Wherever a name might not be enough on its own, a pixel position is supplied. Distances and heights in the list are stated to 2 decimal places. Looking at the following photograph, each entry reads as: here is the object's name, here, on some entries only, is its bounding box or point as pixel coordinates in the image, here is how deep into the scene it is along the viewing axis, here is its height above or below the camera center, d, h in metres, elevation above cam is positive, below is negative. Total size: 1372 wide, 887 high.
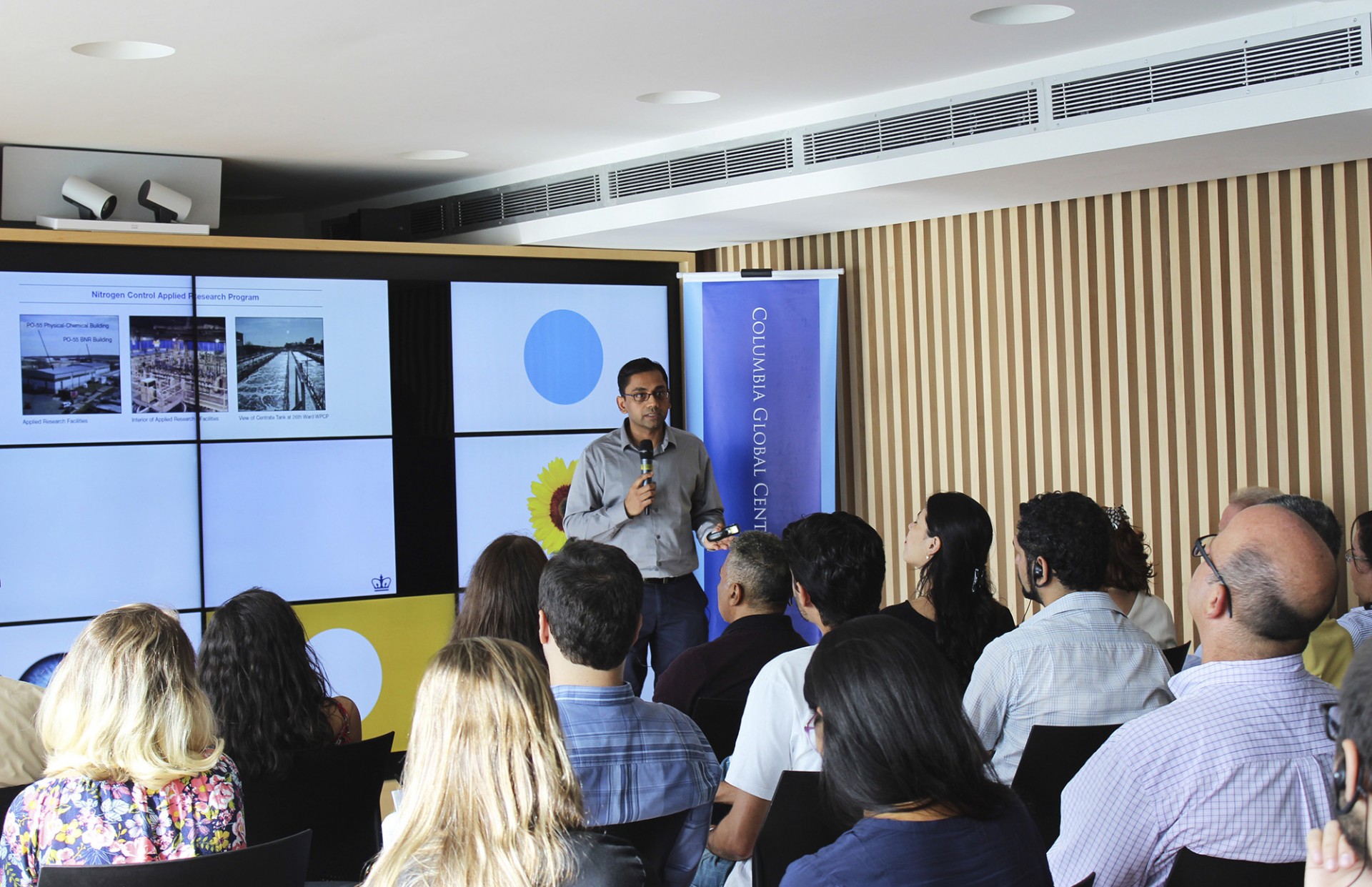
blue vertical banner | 6.32 +0.21
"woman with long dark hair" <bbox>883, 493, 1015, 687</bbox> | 3.32 -0.42
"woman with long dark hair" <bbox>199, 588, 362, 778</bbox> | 2.76 -0.53
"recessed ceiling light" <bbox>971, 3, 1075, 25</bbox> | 3.90 +1.36
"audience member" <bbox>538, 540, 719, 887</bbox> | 2.21 -0.52
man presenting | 5.41 -0.30
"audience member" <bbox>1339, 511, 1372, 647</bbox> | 3.63 -0.40
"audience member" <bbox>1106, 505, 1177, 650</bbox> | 3.78 -0.47
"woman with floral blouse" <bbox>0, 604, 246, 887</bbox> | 2.10 -0.54
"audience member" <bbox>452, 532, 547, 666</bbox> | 3.29 -0.40
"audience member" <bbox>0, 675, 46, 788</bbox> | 2.93 -0.67
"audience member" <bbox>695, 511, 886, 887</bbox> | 2.55 -0.66
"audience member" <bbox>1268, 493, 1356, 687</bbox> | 3.15 -0.58
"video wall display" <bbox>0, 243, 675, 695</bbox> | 5.25 +0.16
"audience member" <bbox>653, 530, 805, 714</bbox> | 3.12 -0.51
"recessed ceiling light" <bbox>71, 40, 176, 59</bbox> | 4.10 +1.38
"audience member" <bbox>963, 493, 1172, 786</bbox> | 2.69 -0.53
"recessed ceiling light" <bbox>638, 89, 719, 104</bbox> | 4.97 +1.42
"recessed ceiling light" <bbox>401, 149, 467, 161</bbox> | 5.95 +1.44
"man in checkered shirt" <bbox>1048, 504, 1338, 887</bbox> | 1.93 -0.51
